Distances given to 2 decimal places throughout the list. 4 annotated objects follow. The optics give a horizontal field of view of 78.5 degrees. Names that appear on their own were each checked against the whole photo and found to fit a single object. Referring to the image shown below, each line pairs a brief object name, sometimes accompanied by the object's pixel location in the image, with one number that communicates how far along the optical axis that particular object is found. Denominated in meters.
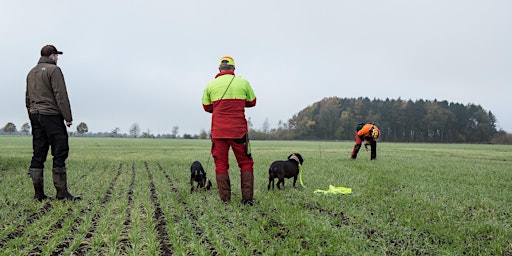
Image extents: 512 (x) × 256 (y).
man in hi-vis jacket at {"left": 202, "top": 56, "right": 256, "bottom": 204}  5.19
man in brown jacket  5.12
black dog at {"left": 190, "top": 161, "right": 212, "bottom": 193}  6.42
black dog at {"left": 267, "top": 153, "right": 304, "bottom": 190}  6.48
